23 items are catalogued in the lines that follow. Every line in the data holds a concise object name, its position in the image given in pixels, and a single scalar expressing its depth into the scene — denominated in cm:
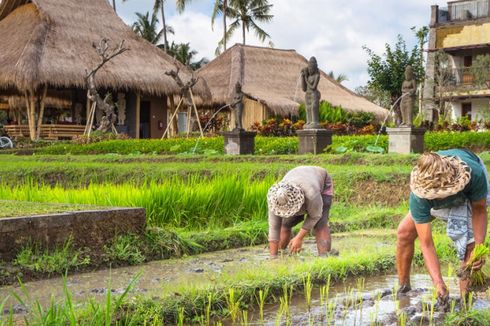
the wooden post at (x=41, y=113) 2070
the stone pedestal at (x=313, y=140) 1397
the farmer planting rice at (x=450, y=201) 318
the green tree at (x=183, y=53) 4347
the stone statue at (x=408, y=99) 1323
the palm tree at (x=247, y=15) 3712
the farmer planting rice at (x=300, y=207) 455
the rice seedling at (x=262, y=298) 338
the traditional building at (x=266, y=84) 2653
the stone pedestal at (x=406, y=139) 1302
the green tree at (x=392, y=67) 2416
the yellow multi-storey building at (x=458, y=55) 2853
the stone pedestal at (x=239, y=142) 1534
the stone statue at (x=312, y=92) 1414
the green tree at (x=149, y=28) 4134
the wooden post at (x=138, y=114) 2396
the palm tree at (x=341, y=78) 4616
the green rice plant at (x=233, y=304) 337
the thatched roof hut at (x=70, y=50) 2042
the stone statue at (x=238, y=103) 1574
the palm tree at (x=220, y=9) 3627
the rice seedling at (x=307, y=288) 365
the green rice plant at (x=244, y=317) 315
